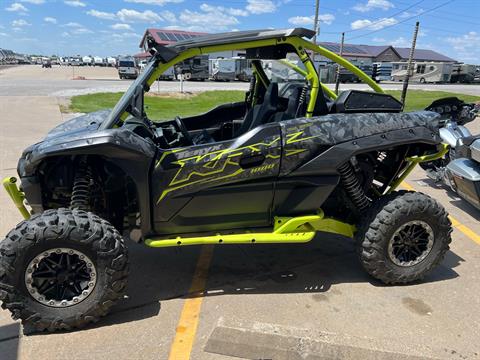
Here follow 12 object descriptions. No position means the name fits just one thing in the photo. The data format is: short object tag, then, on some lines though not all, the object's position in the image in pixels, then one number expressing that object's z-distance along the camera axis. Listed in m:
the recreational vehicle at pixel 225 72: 32.66
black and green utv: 2.90
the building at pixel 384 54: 61.72
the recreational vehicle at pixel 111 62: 91.50
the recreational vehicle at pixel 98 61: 94.38
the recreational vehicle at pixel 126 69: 38.47
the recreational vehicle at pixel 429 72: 44.94
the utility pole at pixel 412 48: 10.07
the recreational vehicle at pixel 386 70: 29.21
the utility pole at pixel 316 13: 20.27
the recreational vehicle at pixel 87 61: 96.94
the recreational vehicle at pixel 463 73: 46.34
